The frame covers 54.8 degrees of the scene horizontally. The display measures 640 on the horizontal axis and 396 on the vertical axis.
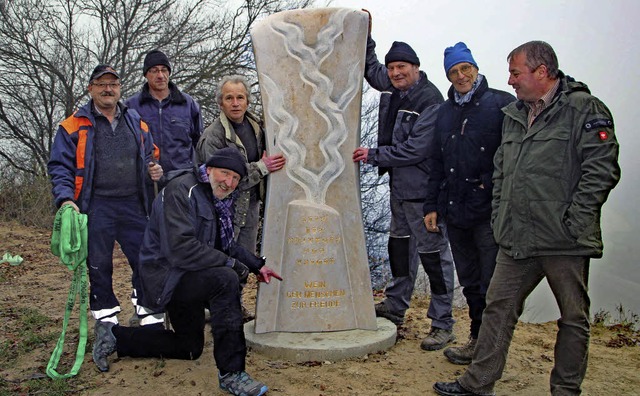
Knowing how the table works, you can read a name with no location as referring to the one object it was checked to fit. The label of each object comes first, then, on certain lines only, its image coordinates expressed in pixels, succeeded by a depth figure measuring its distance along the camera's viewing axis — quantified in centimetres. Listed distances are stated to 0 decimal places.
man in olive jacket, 307
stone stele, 455
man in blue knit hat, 401
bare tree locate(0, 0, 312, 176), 1503
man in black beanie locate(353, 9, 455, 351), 459
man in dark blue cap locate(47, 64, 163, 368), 431
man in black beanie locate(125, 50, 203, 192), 519
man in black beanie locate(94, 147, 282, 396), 368
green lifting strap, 397
